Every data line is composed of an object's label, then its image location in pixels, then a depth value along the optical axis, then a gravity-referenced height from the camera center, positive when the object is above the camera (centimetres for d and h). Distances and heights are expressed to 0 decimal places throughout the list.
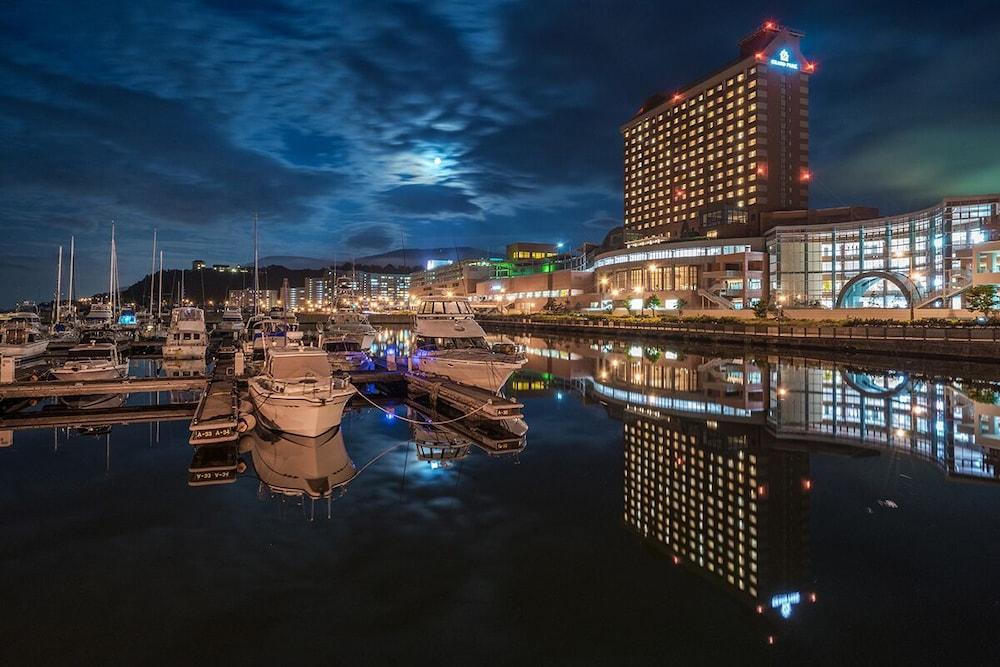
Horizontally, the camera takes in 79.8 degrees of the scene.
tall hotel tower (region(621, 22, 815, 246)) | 15088 +5261
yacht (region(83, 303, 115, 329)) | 7900 +242
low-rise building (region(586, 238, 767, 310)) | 11575 +1308
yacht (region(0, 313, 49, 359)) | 4416 -55
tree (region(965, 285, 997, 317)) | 5855 +411
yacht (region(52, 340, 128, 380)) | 3180 -190
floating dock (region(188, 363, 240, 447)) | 1955 -283
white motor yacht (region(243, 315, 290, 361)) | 4238 -8
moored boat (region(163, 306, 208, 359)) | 5162 -51
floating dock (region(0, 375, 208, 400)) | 2724 -247
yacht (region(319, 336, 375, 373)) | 3710 -134
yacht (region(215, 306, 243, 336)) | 8387 +182
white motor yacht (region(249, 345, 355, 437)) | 2019 -221
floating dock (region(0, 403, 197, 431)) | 2455 -351
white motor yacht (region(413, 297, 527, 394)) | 2970 -76
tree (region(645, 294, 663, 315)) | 11478 +693
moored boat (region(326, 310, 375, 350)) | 5408 +94
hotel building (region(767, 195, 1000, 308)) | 7950 +1310
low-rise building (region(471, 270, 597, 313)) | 15838 +1321
